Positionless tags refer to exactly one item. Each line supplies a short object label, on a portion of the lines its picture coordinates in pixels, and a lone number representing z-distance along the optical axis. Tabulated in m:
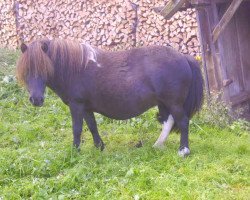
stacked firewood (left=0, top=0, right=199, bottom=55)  9.19
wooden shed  6.29
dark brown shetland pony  5.04
